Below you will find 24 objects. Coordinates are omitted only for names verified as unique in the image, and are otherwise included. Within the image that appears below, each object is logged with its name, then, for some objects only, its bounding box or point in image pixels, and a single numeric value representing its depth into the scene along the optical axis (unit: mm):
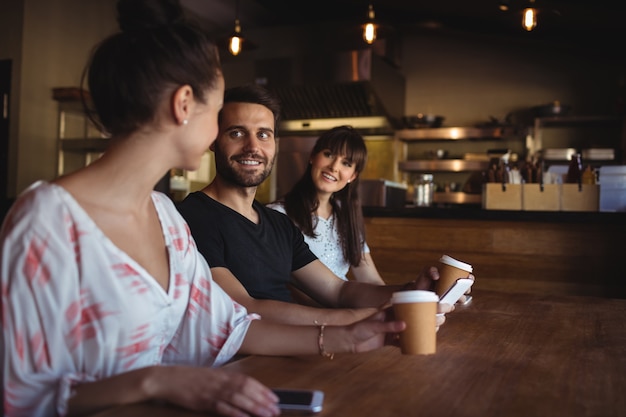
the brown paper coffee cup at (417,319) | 1100
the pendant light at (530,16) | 4215
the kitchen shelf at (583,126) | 6430
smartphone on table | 898
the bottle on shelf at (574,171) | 4059
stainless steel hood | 7000
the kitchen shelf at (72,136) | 6375
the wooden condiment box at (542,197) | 3791
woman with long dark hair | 2861
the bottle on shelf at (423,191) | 5328
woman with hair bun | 916
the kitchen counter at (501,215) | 3422
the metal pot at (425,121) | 7125
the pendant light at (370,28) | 4832
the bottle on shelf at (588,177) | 3934
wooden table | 958
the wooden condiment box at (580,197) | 3773
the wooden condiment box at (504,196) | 3863
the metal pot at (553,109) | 6610
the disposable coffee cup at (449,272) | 1519
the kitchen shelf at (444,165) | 6727
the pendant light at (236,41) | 5270
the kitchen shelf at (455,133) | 6754
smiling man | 1842
